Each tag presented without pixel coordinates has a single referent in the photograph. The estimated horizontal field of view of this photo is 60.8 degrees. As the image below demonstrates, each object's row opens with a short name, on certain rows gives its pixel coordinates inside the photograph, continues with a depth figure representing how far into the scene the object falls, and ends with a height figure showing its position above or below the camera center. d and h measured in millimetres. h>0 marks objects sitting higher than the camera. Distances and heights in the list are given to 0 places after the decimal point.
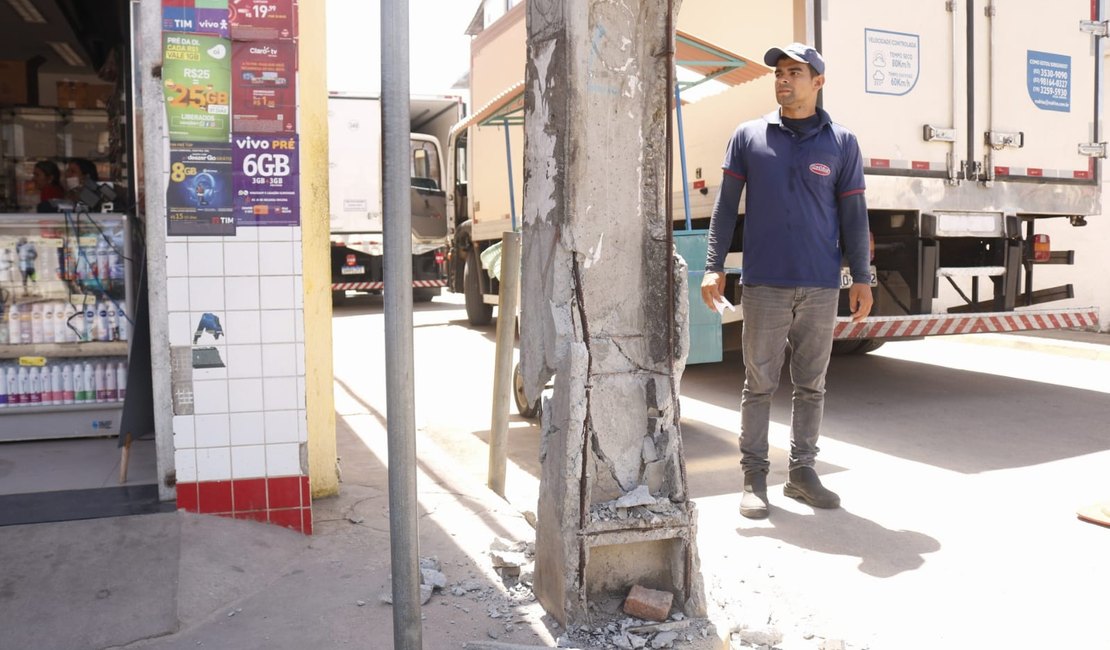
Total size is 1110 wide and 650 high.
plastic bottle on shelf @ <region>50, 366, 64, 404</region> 5281 -606
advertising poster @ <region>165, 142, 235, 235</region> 3500 +319
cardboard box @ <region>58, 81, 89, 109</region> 8797 +1735
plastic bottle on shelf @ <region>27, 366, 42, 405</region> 5238 -603
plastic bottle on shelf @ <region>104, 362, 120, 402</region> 5344 -607
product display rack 5227 -208
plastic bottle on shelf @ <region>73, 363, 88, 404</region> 5328 -604
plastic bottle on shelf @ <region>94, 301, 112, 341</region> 5418 -260
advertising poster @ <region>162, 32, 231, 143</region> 3469 +705
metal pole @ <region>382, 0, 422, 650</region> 2027 -30
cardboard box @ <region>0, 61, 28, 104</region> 8875 +1880
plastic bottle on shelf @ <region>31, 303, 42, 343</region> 5402 -242
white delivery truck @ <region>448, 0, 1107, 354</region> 6512 +1045
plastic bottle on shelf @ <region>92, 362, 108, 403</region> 5352 -606
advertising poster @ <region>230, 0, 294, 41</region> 3496 +953
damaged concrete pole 2936 -114
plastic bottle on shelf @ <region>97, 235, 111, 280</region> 5326 +84
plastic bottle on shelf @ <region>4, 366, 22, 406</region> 5176 -579
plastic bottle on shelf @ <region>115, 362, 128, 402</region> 5352 -565
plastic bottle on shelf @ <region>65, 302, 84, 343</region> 5406 -248
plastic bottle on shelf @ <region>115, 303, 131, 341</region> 5426 -256
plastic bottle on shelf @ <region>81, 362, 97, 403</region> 5352 -599
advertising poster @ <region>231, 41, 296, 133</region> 3527 +715
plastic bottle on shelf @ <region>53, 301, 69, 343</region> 5402 -246
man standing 4336 +125
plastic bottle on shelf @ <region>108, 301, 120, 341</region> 5438 -272
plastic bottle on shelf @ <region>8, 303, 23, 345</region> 5379 -257
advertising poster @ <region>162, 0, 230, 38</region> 3453 +957
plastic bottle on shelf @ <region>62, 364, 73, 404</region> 5309 -600
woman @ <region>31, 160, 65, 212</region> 7852 +823
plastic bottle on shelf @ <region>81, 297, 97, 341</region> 5414 -252
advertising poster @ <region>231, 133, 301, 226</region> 3561 +367
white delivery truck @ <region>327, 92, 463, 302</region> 15578 +1367
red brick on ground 2893 -1021
